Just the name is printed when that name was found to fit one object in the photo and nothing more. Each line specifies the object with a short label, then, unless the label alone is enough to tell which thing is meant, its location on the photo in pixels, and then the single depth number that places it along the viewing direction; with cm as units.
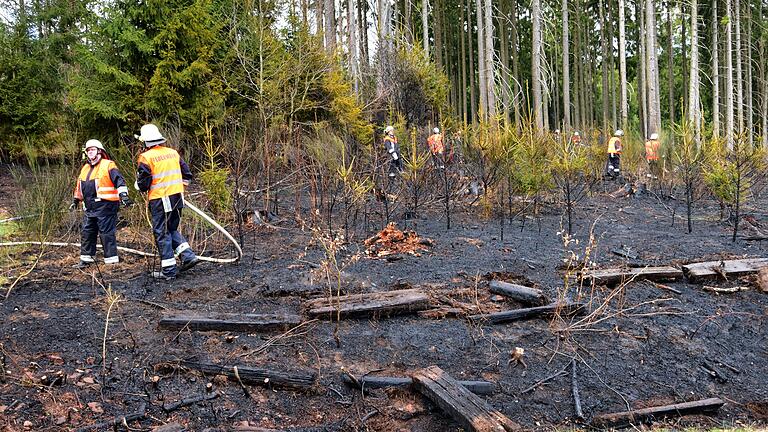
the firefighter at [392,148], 1348
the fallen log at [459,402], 325
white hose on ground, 654
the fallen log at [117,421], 325
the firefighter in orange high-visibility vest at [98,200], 685
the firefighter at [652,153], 1473
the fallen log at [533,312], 496
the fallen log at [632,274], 591
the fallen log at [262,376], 388
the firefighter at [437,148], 1060
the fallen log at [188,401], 352
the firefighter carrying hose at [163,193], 631
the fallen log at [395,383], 389
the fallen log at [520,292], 523
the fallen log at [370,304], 491
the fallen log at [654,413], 359
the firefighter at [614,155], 1633
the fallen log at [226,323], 461
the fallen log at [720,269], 608
